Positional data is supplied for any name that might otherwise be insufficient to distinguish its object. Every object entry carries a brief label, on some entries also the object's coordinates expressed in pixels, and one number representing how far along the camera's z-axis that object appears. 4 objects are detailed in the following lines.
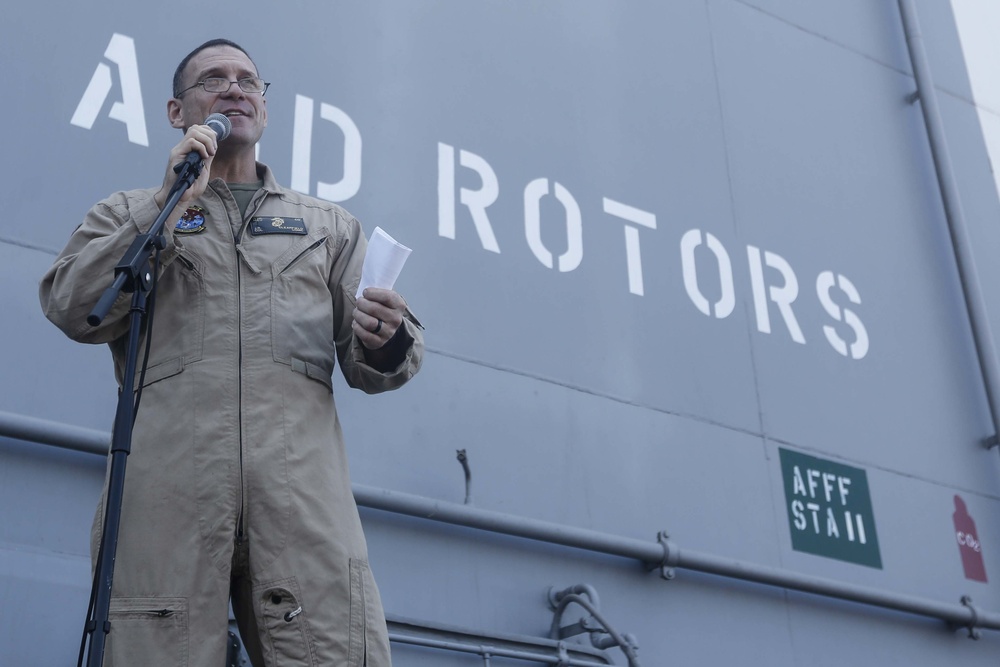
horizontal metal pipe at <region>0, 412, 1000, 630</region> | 2.38
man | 1.63
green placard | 3.61
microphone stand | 1.45
